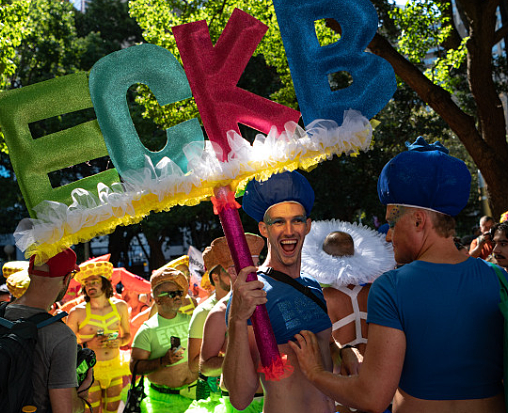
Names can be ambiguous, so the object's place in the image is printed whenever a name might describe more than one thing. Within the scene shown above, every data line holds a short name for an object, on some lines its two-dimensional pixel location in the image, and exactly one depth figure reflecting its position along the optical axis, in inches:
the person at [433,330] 83.8
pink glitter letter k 89.7
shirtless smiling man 94.2
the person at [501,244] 207.0
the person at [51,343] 111.7
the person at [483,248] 279.1
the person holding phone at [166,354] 211.9
